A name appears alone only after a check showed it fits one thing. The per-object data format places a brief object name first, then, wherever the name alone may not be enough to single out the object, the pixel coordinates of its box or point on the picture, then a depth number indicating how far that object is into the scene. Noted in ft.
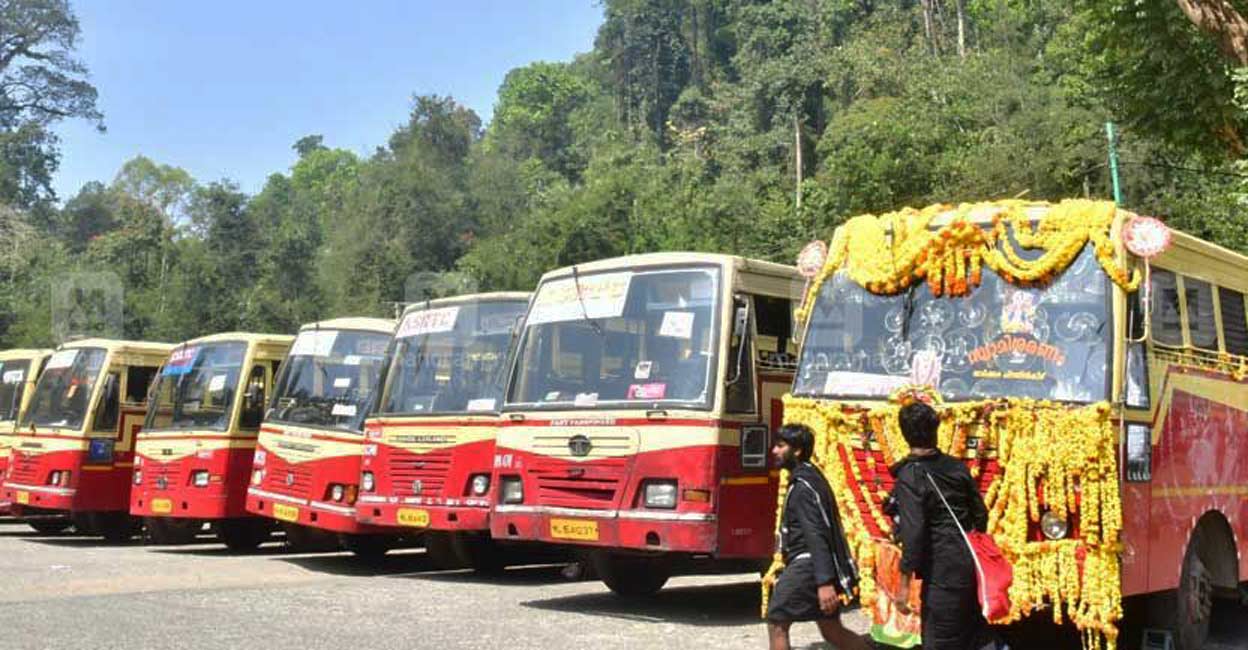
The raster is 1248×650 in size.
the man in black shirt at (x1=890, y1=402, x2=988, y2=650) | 22.33
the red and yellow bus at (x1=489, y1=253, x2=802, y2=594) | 35.14
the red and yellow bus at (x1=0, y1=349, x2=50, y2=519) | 67.84
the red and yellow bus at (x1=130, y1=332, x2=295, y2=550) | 54.24
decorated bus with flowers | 26.78
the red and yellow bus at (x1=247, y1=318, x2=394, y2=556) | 48.49
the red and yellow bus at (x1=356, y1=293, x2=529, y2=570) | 43.83
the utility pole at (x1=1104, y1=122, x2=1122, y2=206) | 69.40
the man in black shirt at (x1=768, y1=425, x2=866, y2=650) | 24.21
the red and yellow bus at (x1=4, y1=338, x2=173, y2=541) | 59.52
